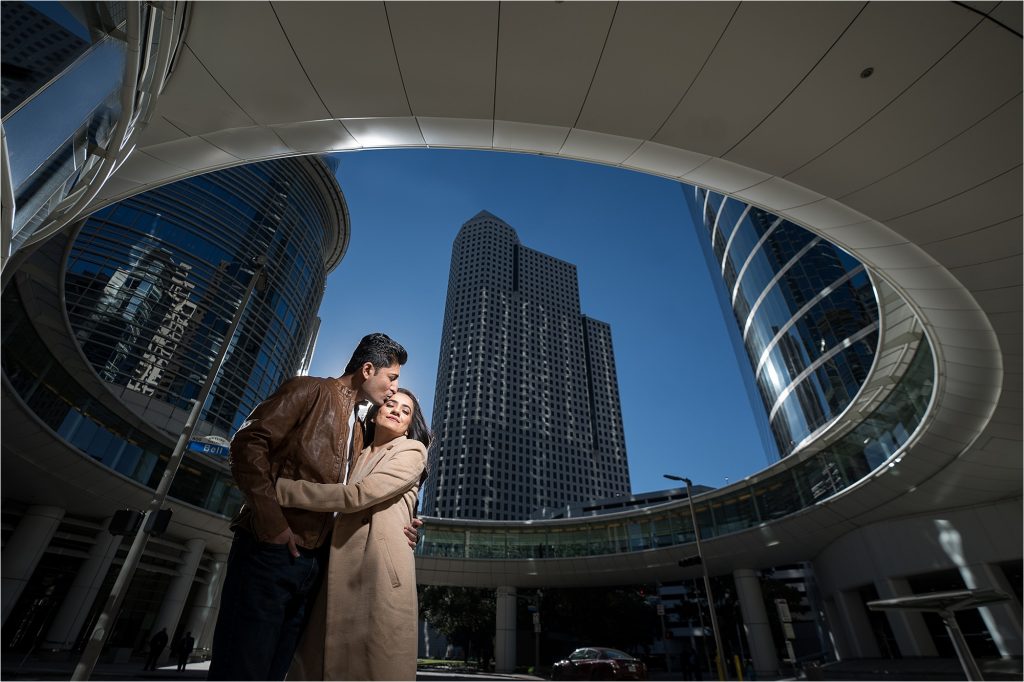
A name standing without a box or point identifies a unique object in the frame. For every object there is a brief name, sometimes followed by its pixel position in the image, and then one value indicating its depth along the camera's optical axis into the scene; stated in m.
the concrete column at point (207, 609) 25.42
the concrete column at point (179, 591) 22.42
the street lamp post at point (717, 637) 16.99
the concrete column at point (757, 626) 23.33
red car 15.27
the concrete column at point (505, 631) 28.39
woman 1.89
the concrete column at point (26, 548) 16.41
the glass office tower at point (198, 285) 27.06
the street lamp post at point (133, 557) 7.70
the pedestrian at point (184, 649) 17.67
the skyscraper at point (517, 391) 113.81
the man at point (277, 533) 1.83
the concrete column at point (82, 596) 18.45
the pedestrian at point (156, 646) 16.80
